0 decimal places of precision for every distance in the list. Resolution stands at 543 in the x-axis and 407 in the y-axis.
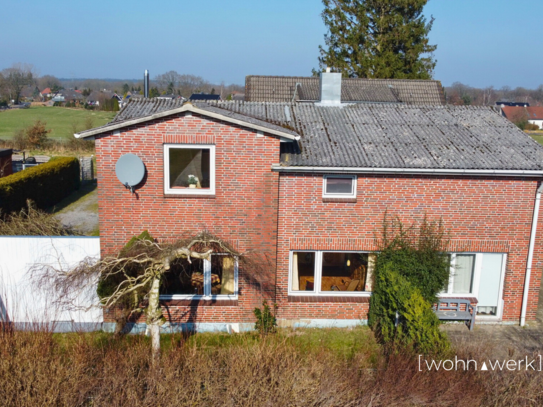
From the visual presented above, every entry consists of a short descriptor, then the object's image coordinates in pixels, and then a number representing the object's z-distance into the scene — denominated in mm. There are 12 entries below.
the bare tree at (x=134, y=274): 9078
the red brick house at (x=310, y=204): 10906
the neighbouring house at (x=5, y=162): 25605
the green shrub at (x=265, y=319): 11508
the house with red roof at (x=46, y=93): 134738
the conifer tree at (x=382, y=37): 33094
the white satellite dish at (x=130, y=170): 10541
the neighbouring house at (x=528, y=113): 98000
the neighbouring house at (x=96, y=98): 100138
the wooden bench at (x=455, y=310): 11812
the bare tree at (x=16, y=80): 108812
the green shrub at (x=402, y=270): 10328
